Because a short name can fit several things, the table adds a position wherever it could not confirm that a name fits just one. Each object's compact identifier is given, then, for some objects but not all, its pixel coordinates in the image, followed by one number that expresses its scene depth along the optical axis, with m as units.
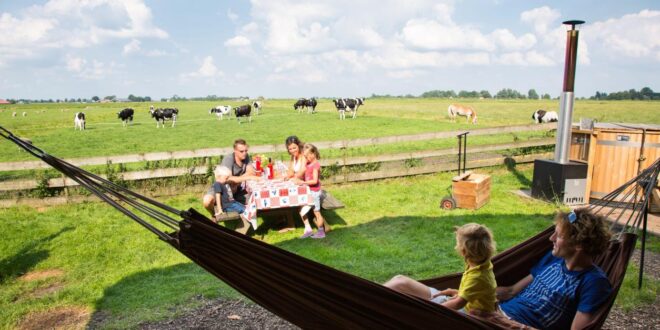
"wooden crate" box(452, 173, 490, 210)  6.38
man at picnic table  5.55
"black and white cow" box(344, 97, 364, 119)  31.05
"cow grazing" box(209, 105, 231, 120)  33.62
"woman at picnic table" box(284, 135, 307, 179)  5.55
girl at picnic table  5.41
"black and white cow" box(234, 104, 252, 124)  30.09
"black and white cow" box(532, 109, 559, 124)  22.52
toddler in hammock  2.09
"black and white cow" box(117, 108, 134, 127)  28.97
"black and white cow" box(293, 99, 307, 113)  39.80
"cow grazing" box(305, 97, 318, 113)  38.66
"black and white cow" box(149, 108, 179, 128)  26.81
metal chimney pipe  6.36
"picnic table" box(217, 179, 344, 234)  5.21
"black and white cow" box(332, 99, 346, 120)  30.41
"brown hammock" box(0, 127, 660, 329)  1.99
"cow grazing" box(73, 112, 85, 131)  24.62
